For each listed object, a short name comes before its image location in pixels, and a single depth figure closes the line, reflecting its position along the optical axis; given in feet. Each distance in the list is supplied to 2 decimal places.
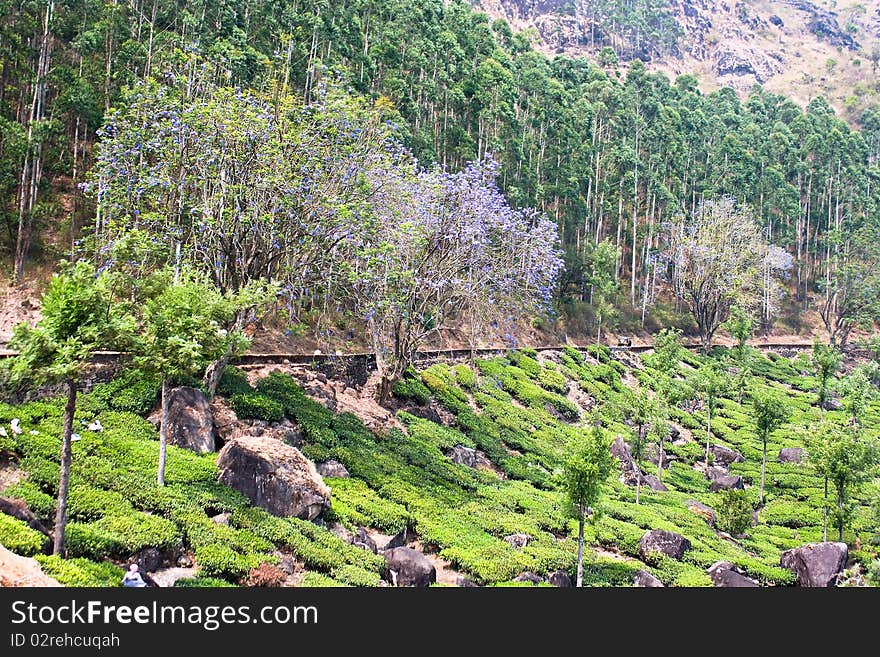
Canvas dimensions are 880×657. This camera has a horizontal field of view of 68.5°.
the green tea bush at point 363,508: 60.29
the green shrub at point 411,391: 96.22
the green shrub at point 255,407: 69.82
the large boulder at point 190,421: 61.72
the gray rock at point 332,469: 68.44
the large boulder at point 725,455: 123.95
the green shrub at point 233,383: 72.18
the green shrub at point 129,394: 63.05
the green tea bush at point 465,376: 114.42
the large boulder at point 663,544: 69.41
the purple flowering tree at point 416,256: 86.53
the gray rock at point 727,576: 63.72
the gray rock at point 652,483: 102.58
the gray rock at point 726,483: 105.40
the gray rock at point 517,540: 65.41
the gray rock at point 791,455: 122.52
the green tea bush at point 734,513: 85.15
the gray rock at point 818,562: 68.90
